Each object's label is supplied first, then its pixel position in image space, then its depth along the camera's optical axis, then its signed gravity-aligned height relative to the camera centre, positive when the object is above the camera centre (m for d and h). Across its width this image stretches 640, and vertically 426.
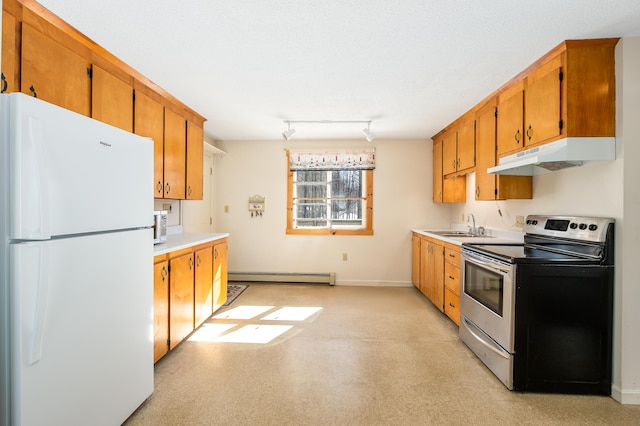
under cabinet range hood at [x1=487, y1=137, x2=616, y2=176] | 2.00 +0.40
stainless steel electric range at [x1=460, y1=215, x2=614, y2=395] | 1.99 -0.69
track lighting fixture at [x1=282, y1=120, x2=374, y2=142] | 3.80 +1.10
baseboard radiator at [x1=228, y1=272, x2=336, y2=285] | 4.79 -1.06
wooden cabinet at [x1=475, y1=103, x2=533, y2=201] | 2.89 +0.34
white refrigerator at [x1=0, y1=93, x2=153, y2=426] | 1.17 -0.26
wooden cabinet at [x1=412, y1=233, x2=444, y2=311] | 3.52 -0.73
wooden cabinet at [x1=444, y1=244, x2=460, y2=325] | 3.08 -0.74
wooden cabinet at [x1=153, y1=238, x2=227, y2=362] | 2.31 -0.72
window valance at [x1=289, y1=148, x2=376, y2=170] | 4.79 +0.78
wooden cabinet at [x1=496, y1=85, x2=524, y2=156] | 2.55 +0.79
